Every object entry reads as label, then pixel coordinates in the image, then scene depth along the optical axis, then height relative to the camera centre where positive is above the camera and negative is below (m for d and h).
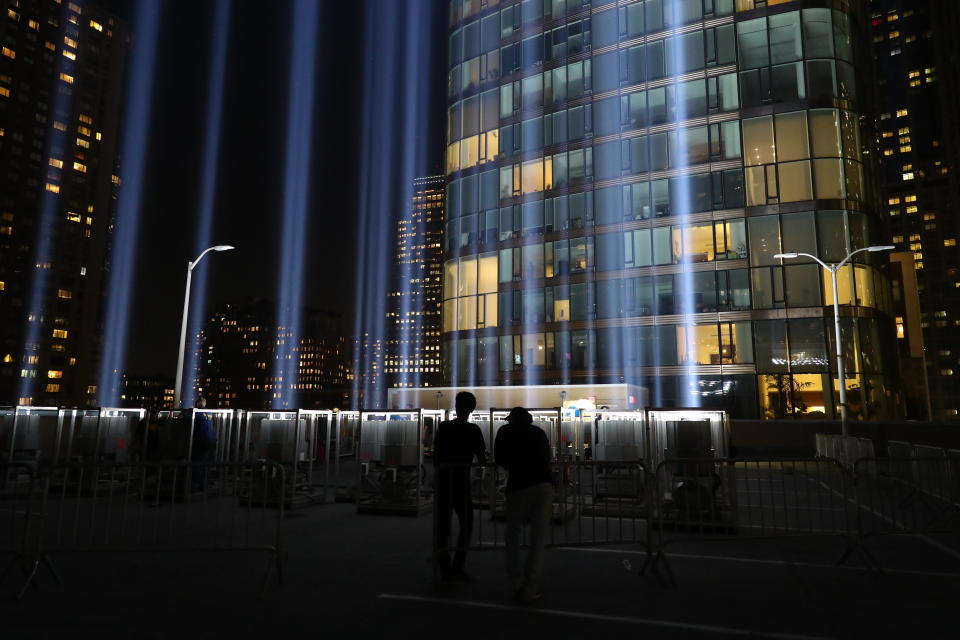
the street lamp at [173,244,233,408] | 21.65 +2.96
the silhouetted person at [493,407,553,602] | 6.29 -0.83
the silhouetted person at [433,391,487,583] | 7.07 -0.73
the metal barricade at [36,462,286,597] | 9.02 -1.95
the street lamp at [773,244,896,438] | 23.08 +1.00
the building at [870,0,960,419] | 128.25 +62.78
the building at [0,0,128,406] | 120.69 +45.66
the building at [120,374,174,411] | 197.25 +4.28
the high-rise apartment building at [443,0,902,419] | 35.81 +13.32
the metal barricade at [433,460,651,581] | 7.28 -1.85
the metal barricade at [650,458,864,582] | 7.88 -1.70
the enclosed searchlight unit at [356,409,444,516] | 12.51 -1.14
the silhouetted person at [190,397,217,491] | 14.59 -0.76
